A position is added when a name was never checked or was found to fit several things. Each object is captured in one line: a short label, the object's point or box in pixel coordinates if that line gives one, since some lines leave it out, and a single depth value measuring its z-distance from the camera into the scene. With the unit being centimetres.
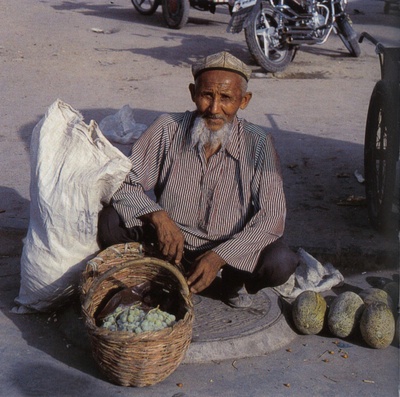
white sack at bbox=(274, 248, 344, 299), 412
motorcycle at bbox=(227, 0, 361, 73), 898
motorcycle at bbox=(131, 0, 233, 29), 1155
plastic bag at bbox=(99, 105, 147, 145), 652
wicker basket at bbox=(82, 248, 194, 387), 296
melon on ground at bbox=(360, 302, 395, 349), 354
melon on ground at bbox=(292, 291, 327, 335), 369
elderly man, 353
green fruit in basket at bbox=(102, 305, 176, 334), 311
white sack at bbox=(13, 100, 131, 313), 348
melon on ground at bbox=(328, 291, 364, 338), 365
